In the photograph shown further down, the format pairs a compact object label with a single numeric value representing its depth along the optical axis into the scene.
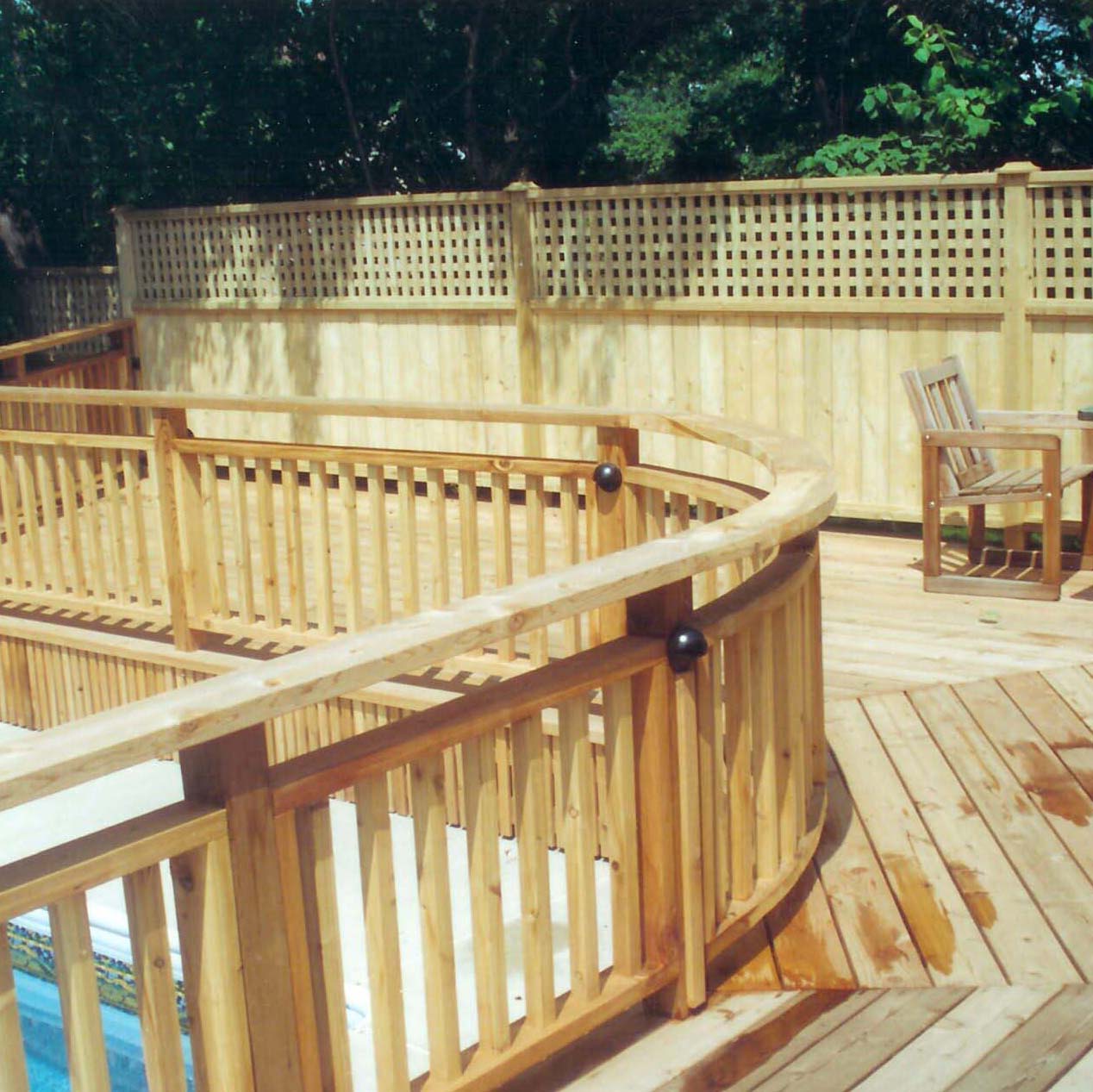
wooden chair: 6.21
